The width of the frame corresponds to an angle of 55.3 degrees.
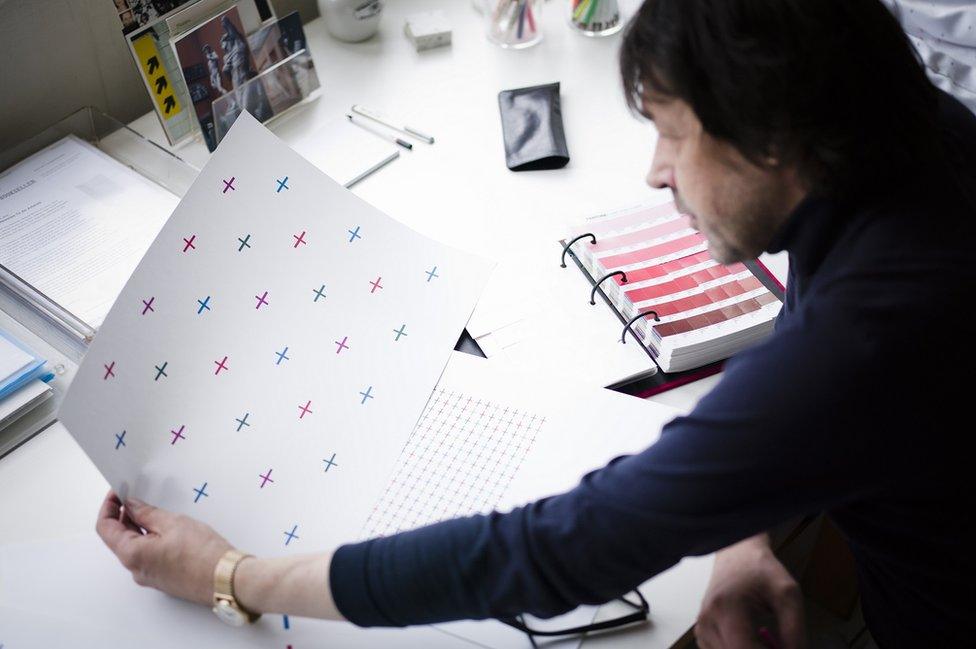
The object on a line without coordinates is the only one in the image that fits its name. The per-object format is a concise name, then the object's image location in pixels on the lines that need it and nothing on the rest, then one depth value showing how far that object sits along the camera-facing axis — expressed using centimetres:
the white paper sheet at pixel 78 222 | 120
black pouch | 139
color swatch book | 110
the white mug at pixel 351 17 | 160
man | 73
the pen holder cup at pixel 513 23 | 160
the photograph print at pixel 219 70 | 134
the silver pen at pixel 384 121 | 146
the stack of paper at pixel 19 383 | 106
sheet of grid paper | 96
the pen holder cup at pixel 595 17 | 163
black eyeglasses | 86
